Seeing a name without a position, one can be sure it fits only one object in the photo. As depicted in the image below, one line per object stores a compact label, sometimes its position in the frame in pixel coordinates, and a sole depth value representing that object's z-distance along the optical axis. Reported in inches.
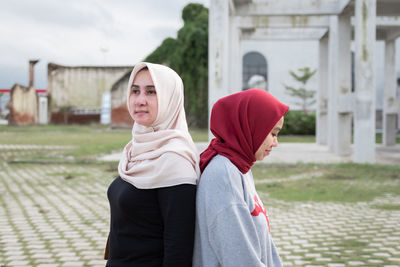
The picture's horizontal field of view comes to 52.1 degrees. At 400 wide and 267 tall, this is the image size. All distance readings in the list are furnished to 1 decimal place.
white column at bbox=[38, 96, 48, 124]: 1308.4
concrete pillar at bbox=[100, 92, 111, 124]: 1327.5
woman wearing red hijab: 61.9
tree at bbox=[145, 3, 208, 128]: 918.4
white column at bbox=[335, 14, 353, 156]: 491.5
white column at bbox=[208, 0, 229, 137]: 417.7
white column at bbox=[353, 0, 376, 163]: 390.6
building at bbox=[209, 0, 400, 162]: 396.2
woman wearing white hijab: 64.1
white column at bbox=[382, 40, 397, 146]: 644.1
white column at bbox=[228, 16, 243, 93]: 541.6
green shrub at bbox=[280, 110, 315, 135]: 885.8
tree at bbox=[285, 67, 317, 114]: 1043.9
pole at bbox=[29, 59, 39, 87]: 1347.2
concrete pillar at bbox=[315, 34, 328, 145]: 636.1
